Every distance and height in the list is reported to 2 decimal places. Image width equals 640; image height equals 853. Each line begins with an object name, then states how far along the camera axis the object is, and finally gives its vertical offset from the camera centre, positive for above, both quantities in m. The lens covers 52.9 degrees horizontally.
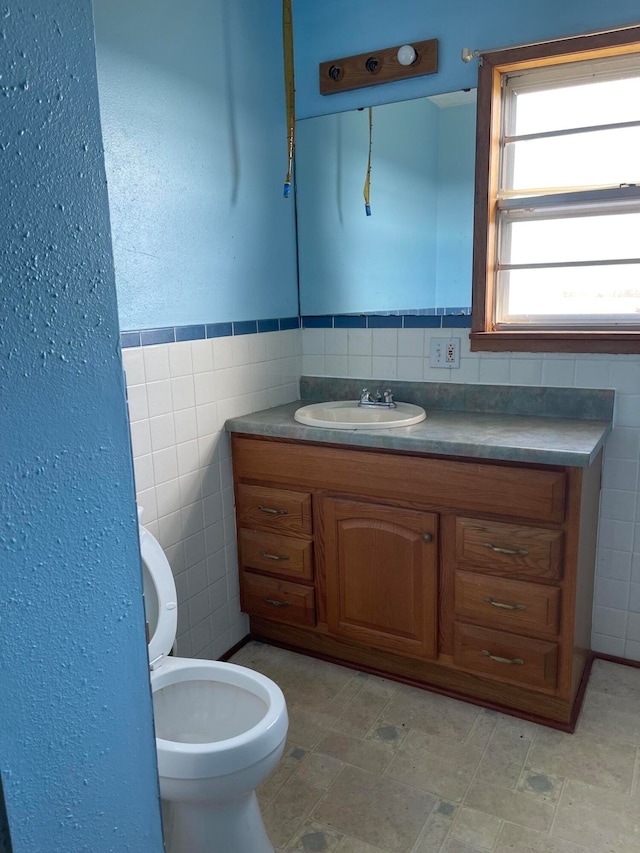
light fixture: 2.28 +0.82
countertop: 1.85 -0.44
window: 2.13 +0.31
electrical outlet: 2.43 -0.22
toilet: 1.40 -1.02
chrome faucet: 2.46 -0.40
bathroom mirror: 2.33 +0.33
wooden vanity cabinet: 1.91 -0.88
